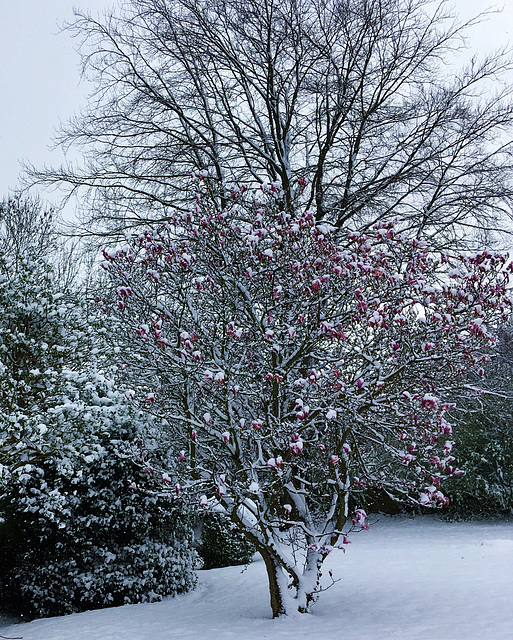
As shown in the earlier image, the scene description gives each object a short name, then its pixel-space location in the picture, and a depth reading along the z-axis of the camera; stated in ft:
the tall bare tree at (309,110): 26.86
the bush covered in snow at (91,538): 23.17
